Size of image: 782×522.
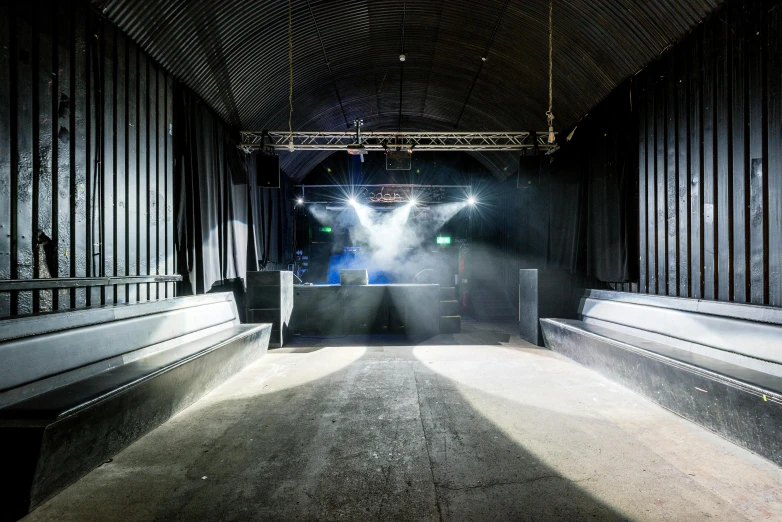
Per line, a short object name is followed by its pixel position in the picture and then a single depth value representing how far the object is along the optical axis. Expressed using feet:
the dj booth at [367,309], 24.41
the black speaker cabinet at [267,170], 23.04
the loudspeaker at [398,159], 24.62
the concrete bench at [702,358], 8.41
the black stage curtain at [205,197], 17.29
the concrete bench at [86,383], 6.38
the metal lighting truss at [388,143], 23.08
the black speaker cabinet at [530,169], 24.25
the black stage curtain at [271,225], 25.59
